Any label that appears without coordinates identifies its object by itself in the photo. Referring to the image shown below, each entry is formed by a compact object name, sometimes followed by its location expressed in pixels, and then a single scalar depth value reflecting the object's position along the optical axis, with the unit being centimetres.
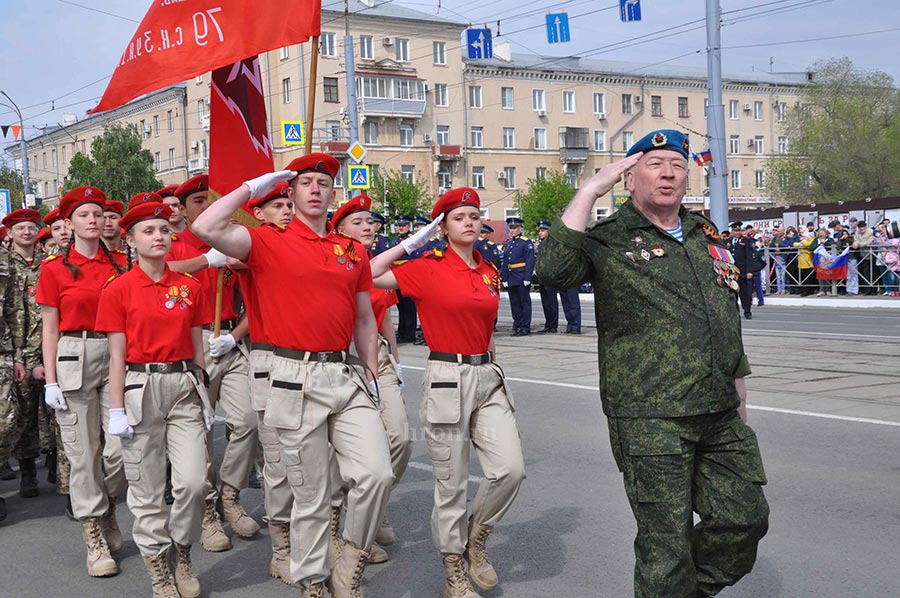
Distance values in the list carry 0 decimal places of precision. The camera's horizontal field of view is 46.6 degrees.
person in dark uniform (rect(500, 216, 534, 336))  2020
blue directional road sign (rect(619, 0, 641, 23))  2716
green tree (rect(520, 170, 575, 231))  6981
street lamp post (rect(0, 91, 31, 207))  4904
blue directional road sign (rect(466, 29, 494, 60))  3356
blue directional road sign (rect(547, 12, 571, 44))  3097
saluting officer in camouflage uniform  403
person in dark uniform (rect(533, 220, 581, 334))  1947
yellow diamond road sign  2408
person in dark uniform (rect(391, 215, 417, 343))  1862
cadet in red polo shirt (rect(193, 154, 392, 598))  486
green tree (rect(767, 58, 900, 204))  5784
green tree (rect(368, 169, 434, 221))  6228
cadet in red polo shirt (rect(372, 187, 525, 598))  530
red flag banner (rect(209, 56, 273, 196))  604
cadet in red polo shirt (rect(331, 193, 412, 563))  621
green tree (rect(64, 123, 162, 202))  4866
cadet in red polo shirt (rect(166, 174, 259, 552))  657
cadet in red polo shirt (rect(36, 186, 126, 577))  621
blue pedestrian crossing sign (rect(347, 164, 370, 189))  2362
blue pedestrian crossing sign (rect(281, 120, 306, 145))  2342
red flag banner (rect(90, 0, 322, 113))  612
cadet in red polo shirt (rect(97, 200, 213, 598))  542
